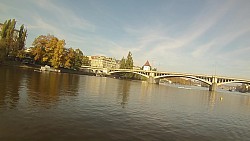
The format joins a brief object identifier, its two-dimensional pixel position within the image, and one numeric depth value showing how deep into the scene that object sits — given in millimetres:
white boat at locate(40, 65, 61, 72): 67674
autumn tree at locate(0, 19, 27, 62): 56774
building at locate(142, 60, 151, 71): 137095
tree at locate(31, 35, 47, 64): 72224
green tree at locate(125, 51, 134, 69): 115963
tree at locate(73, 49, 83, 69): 98752
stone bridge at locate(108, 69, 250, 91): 77785
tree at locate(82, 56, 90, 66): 123494
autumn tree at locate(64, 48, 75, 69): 78610
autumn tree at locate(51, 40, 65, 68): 73218
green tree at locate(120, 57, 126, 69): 117469
